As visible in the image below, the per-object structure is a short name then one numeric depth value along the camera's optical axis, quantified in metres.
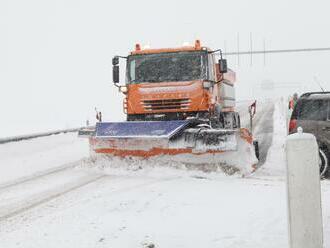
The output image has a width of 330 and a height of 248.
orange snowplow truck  10.55
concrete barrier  4.17
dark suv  10.39
